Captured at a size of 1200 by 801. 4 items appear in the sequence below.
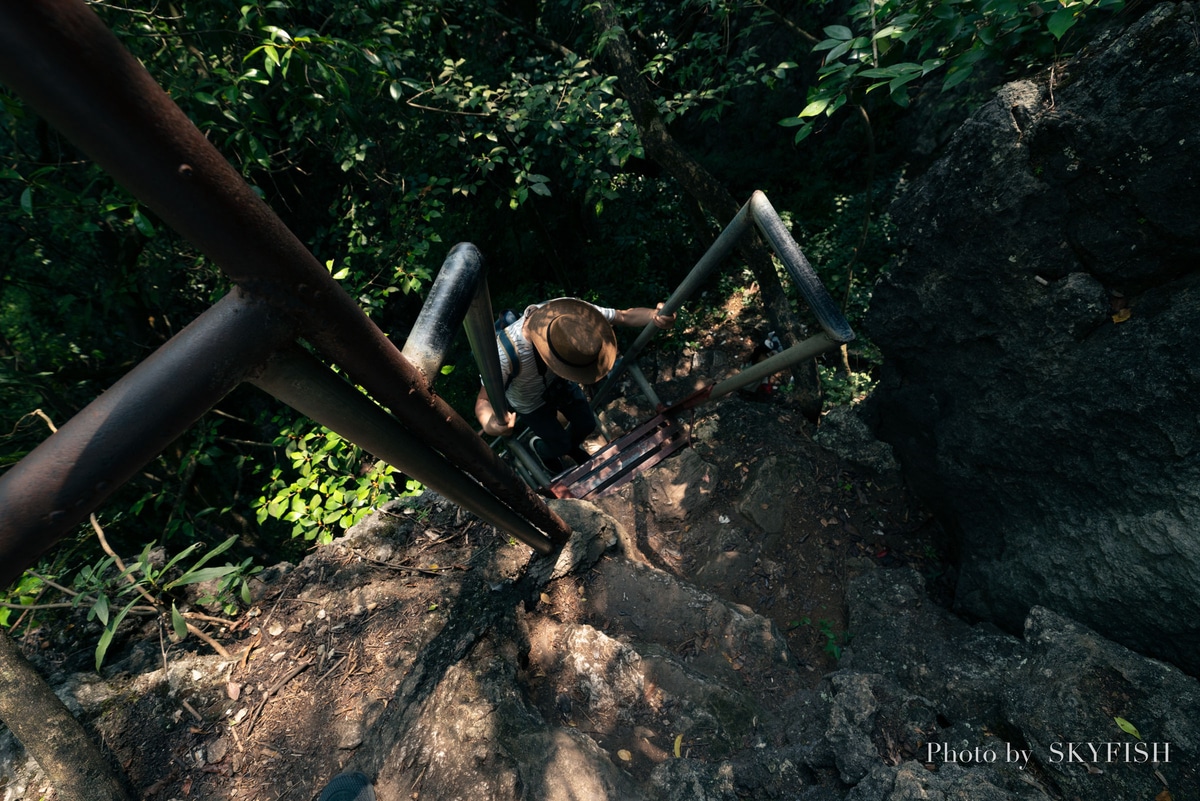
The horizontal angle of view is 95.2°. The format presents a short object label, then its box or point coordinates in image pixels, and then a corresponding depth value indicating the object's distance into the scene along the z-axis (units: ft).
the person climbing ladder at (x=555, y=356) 11.60
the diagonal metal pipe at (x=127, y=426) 2.51
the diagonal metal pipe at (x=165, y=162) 2.14
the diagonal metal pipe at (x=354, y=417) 3.98
